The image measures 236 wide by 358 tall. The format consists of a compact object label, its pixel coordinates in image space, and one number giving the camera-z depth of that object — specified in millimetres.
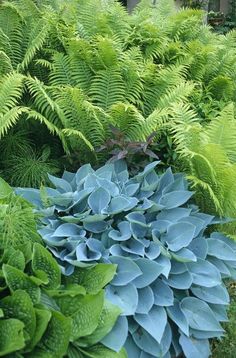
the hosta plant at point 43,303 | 2250
